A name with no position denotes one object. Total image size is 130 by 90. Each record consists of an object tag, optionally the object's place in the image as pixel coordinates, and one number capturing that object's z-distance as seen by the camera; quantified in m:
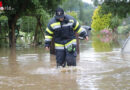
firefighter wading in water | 7.35
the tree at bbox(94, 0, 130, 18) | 27.22
